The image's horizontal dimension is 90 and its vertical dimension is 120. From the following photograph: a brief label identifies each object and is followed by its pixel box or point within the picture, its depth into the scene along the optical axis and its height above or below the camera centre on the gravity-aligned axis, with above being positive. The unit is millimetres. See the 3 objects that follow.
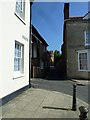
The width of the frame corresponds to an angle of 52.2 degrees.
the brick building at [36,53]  12319 +1292
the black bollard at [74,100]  3537 -1519
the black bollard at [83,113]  1922 -1080
